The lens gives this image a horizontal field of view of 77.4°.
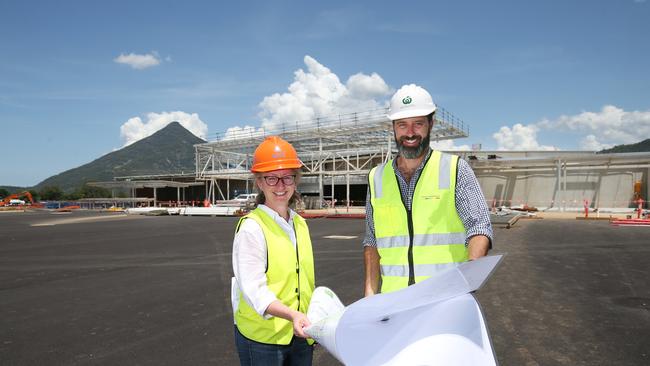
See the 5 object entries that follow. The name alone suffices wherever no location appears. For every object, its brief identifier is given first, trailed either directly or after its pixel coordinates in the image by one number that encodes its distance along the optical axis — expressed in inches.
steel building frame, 1258.0
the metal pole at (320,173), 1342.3
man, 87.5
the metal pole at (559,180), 1060.7
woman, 78.3
